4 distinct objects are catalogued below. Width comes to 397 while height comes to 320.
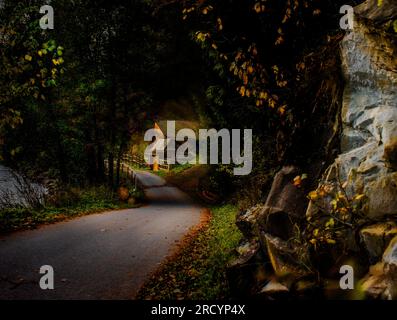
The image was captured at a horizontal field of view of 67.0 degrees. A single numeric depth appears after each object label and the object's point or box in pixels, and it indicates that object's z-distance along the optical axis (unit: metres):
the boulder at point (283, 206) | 5.00
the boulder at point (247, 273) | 5.05
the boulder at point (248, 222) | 6.61
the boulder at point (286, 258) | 4.48
